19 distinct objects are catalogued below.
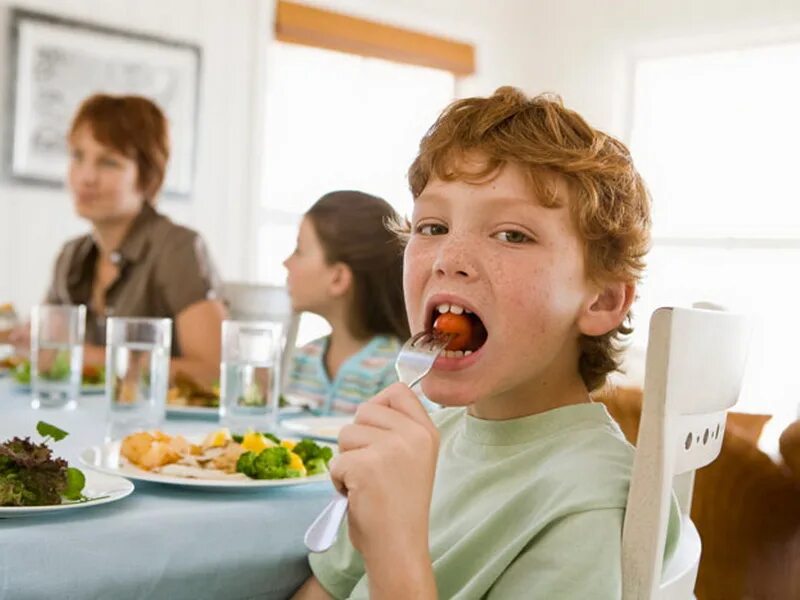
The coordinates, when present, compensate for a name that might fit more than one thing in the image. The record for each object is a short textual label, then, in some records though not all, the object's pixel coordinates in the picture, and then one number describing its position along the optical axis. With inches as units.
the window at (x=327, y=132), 191.6
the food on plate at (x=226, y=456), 44.9
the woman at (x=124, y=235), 108.5
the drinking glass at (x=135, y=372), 61.3
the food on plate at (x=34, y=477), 37.6
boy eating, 32.5
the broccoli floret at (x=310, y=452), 48.8
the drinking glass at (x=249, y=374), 62.2
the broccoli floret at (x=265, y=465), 44.7
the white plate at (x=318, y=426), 60.0
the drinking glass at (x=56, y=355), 72.7
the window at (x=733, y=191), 189.8
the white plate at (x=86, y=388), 78.4
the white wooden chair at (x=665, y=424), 30.5
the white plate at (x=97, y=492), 36.7
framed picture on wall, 158.7
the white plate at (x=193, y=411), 69.6
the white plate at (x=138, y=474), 42.8
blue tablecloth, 34.5
